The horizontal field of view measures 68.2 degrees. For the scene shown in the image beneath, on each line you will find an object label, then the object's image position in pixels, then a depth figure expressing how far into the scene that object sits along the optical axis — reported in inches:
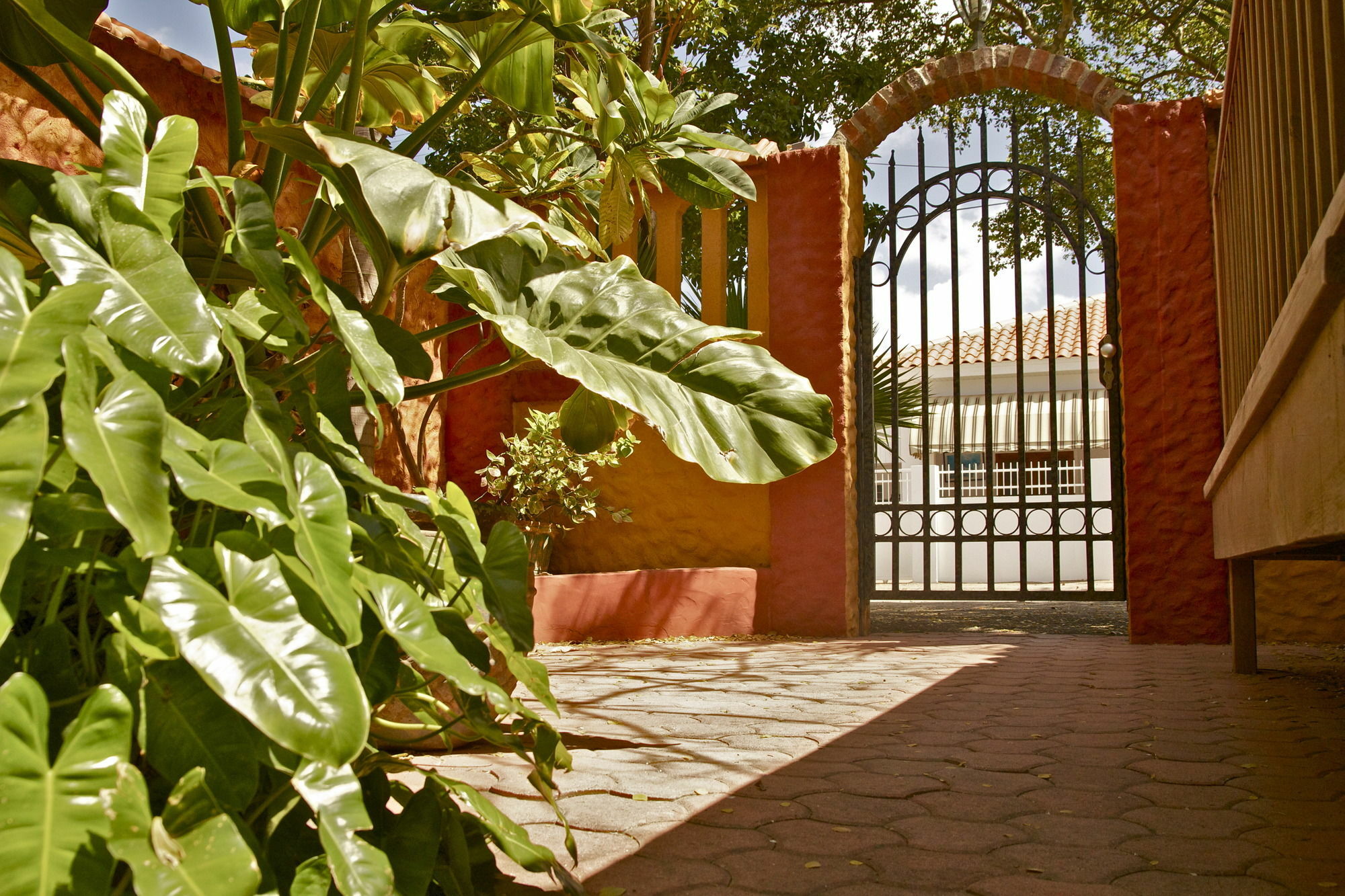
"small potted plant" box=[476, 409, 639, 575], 194.5
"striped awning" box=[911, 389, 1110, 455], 510.6
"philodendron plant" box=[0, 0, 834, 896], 25.0
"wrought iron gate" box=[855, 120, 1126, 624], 203.9
